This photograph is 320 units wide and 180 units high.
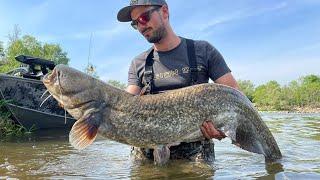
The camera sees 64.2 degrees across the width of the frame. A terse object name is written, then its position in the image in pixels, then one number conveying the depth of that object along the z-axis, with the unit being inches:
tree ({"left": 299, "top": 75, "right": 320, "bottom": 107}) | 2020.4
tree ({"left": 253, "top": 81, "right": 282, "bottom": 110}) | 2021.5
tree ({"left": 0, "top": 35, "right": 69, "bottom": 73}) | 900.3
